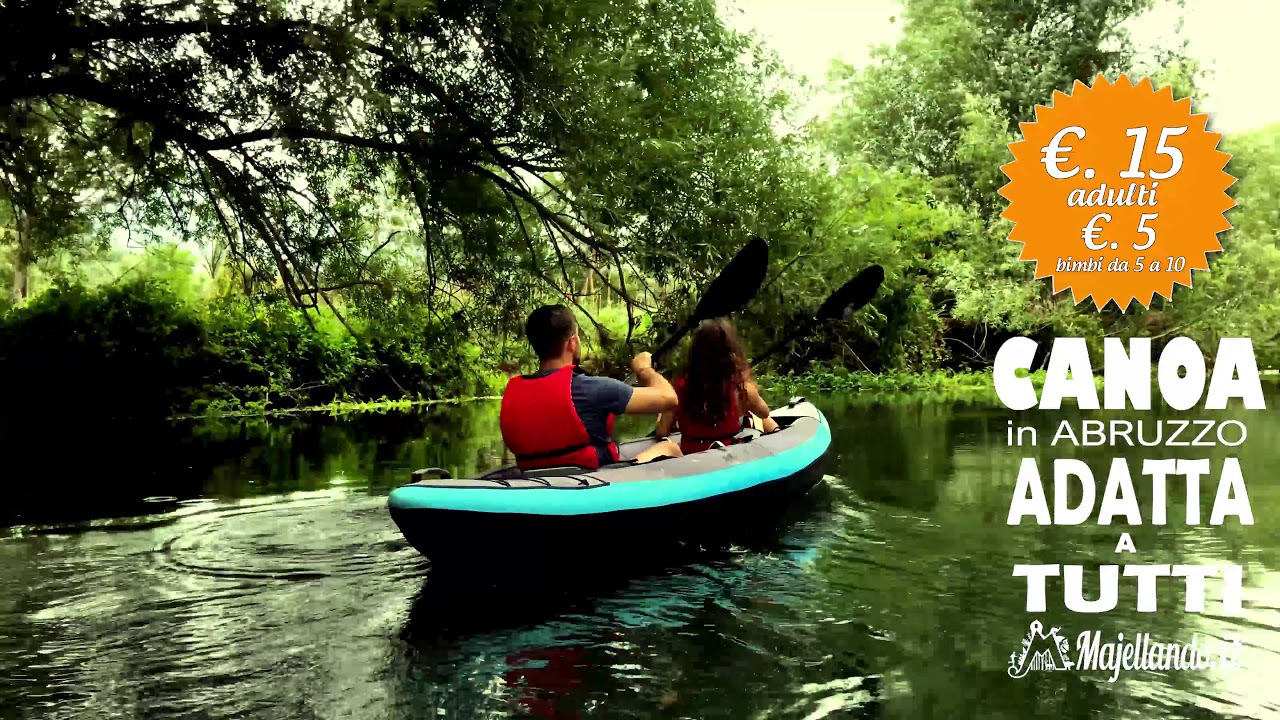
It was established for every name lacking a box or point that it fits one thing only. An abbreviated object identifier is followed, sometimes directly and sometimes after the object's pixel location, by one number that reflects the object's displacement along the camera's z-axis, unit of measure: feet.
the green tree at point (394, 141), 26.08
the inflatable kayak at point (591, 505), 16.39
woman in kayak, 22.61
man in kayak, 18.12
